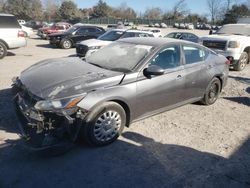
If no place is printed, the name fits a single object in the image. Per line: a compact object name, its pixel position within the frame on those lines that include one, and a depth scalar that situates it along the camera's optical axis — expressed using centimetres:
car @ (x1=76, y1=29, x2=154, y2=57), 858
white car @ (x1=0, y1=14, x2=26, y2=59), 835
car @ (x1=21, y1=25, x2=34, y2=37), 1746
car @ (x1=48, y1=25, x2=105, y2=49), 1190
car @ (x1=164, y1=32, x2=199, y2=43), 1150
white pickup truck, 699
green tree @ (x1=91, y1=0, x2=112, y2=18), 5672
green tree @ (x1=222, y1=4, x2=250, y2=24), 3877
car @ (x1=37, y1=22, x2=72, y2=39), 1676
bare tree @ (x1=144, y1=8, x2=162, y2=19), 7492
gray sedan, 258
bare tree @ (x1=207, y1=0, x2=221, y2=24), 5596
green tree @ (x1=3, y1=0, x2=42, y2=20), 4129
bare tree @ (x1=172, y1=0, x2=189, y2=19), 6677
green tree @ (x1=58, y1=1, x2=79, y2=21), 4913
